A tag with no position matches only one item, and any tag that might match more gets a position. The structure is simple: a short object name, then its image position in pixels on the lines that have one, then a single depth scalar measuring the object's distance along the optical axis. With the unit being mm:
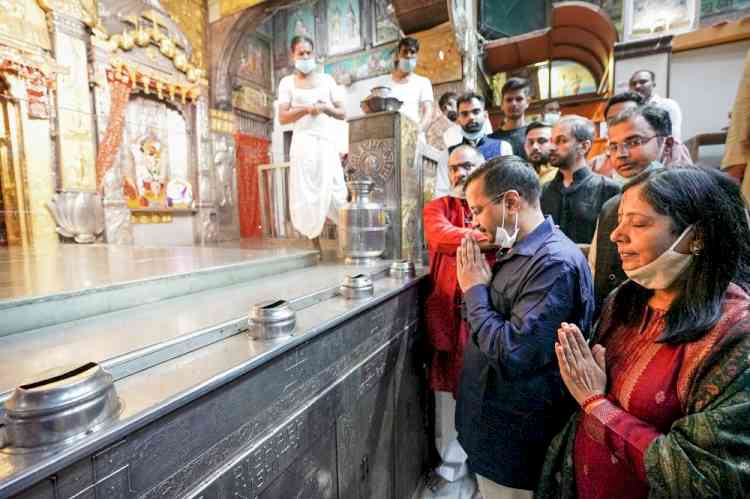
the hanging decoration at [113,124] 6555
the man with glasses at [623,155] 1812
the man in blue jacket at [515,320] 1323
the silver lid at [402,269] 2490
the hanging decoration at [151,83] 6750
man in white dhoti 3609
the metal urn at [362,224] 2887
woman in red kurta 829
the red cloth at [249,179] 8180
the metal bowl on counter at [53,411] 664
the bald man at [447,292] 2341
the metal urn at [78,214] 5969
